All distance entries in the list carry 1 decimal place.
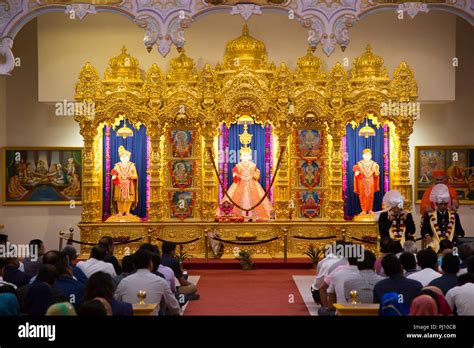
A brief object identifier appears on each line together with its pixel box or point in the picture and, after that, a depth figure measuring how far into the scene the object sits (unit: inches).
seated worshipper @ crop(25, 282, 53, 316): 401.3
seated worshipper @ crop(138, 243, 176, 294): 512.1
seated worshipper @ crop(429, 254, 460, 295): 428.2
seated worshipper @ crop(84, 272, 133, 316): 374.0
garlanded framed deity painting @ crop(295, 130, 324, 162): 935.0
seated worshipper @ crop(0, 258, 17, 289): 458.8
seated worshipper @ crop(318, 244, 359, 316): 500.1
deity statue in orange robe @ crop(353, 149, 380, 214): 938.1
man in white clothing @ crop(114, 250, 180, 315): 456.1
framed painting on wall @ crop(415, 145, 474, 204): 992.2
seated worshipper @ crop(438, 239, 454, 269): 549.0
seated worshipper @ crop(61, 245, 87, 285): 497.8
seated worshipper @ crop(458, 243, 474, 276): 525.8
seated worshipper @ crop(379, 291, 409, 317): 363.9
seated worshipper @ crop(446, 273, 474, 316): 390.3
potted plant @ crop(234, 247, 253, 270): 837.8
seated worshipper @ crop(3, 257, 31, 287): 482.6
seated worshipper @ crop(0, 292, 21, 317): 374.6
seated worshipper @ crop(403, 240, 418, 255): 555.8
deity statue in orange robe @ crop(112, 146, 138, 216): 934.4
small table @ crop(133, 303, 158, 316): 416.5
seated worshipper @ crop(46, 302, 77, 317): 328.2
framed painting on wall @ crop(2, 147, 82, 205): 988.6
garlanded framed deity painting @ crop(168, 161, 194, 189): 935.7
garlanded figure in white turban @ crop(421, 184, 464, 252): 700.7
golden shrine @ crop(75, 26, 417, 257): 906.1
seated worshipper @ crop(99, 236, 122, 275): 563.8
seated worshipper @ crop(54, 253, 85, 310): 440.1
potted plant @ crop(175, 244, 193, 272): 817.5
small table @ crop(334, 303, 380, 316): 424.8
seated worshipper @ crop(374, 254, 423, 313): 418.3
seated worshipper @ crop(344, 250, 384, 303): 482.3
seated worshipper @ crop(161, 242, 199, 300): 595.5
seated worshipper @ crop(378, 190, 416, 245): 711.7
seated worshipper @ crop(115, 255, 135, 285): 489.4
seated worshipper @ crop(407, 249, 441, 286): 458.9
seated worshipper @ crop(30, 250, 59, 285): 479.5
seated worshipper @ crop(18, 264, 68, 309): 416.3
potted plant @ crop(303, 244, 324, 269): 839.7
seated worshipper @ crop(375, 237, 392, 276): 553.6
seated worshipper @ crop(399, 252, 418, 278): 477.1
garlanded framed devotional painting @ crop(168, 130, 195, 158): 937.5
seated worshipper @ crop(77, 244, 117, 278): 526.0
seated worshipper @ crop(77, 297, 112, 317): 321.1
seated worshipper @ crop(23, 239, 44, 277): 543.2
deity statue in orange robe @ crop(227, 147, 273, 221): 939.3
